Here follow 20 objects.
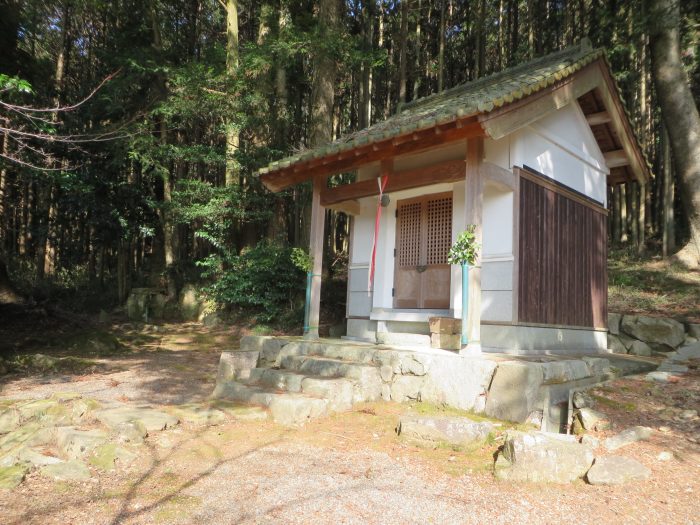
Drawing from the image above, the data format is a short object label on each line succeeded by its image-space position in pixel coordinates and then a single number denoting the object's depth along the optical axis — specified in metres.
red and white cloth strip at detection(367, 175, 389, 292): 6.61
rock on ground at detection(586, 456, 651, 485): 3.29
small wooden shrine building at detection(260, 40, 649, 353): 5.78
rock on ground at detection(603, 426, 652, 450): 3.95
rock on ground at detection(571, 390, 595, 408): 4.68
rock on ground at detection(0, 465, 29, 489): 3.09
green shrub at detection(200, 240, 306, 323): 11.55
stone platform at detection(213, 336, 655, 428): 4.65
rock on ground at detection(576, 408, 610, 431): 4.36
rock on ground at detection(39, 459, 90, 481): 3.27
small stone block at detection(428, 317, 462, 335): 5.68
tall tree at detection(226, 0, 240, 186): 12.35
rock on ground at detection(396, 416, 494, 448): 4.06
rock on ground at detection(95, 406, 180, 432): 4.25
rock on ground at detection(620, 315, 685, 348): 8.09
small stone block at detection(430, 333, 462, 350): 5.68
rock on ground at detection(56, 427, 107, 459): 3.66
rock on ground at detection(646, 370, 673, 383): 5.45
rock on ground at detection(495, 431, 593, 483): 3.36
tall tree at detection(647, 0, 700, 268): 10.30
